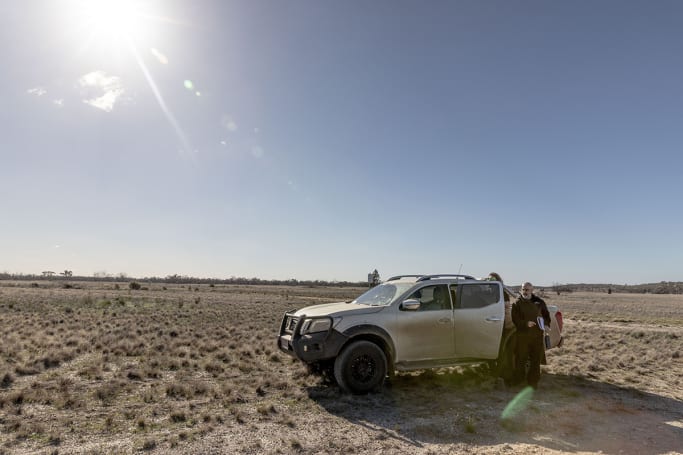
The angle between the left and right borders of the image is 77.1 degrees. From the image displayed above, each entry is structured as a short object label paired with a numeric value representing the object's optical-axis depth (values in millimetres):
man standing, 8227
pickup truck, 7617
